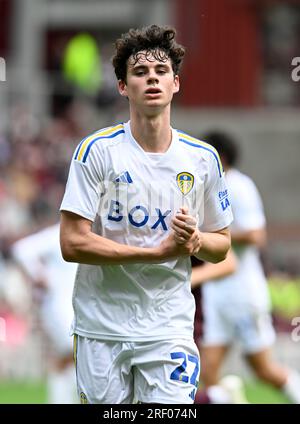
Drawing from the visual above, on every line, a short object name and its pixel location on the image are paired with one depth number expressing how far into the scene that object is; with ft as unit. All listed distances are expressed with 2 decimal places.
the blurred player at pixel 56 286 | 35.60
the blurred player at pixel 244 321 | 34.53
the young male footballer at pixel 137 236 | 20.86
